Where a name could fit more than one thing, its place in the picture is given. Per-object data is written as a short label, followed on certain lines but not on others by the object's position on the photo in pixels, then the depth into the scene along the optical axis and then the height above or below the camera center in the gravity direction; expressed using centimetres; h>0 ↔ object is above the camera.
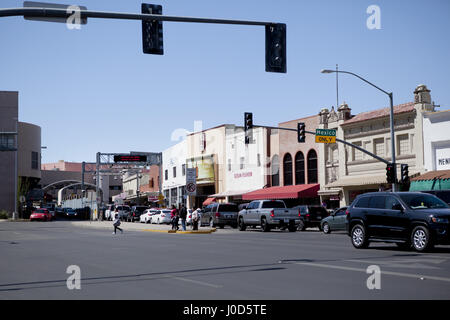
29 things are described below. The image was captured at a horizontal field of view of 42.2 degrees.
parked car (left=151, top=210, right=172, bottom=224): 5451 -170
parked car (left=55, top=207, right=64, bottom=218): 9641 -197
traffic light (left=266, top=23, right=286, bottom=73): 1454 +381
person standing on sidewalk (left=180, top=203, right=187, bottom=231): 3583 -94
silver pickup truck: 3481 -108
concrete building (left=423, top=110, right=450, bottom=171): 3600 +348
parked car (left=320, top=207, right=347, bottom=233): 3133 -135
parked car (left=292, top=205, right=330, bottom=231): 3622 -114
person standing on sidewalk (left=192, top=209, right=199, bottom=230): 3566 -125
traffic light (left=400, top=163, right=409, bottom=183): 3083 +121
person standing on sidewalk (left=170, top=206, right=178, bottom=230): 3606 -125
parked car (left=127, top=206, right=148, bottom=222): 6438 -141
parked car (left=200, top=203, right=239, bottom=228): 4144 -119
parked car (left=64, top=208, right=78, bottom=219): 8519 -189
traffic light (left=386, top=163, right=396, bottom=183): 3073 +116
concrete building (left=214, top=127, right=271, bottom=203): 5538 +344
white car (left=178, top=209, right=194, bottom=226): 4451 -151
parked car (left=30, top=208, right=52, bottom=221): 6700 -166
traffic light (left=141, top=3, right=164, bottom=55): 1365 +388
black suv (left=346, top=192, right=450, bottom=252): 1597 -69
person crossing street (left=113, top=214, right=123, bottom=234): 3288 -122
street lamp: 3053 +449
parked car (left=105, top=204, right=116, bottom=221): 6857 -160
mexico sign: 3425 +358
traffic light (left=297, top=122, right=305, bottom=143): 3356 +372
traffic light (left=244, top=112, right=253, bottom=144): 3177 +424
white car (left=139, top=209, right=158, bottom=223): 5747 -167
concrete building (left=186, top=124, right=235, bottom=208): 6362 +444
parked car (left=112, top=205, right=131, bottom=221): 6644 -132
